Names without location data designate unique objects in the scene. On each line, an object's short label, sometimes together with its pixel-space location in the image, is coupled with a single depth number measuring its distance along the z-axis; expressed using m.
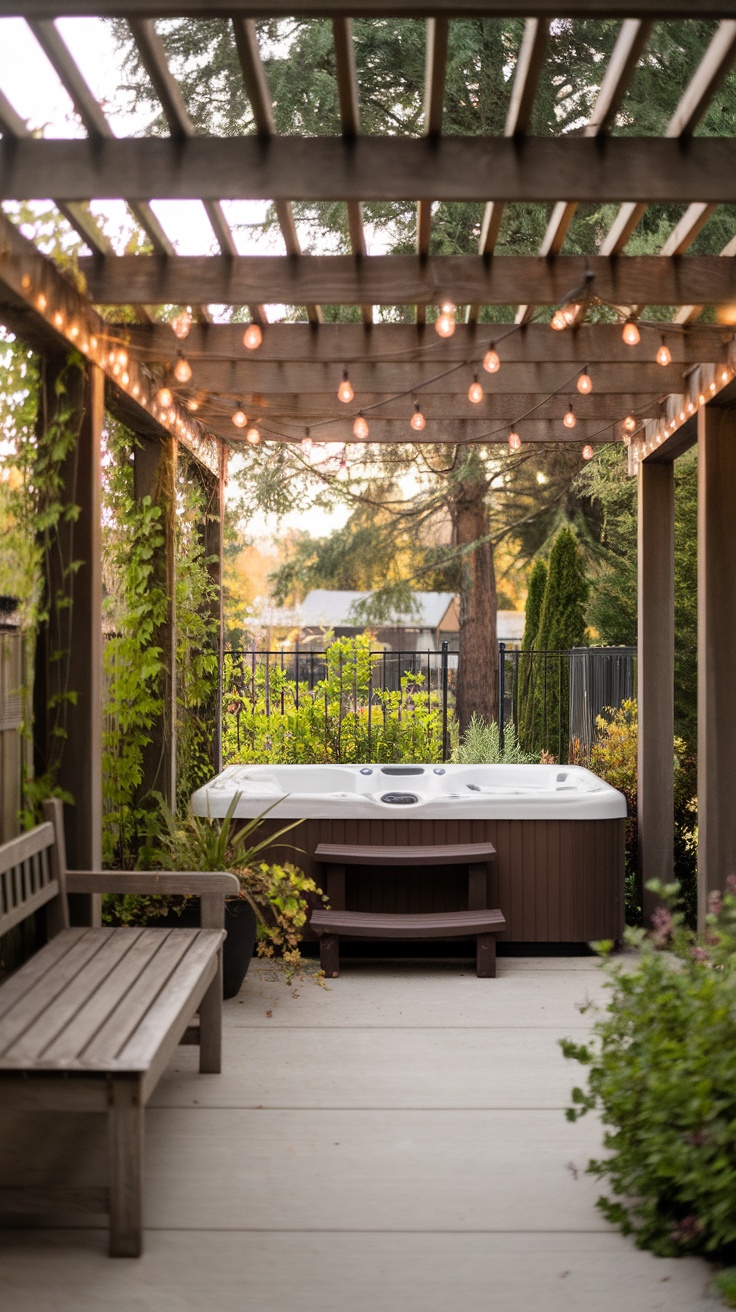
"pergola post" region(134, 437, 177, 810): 5.27
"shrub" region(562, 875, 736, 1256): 2.24
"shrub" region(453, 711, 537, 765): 8.59
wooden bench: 2.39
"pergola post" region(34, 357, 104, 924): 3.85
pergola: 2.78
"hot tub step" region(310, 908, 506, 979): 4.79
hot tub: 5.20
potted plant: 4.35
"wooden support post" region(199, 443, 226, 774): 6.46
